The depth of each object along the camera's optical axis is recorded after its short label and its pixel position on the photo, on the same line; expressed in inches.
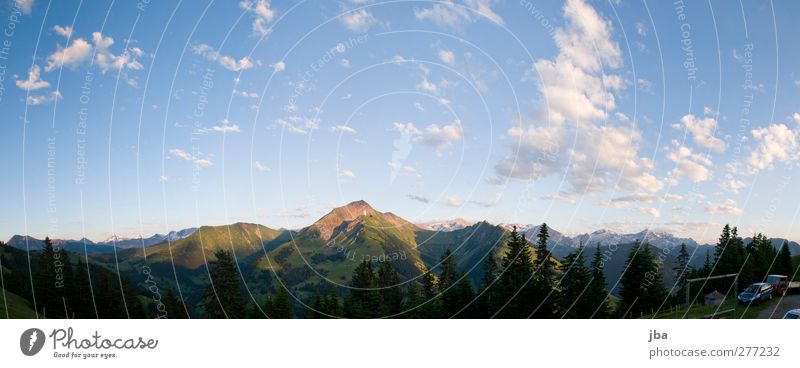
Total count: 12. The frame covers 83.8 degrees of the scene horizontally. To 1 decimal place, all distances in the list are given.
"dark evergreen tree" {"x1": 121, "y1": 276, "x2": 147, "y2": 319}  2877.0
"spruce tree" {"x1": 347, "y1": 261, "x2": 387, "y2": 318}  2498.8
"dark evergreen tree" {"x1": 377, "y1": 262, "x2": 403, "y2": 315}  3024.9
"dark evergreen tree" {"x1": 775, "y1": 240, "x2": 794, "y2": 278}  2968.5
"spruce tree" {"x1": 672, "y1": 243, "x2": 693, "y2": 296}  3462.1
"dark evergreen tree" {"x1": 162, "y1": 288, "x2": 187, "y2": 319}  2524.6
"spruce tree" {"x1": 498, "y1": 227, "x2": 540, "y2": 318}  2159.4
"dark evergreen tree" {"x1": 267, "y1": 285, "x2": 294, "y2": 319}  2257.6
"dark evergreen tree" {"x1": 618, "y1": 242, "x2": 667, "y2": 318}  2080.5
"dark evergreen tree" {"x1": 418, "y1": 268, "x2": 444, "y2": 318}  2493.8
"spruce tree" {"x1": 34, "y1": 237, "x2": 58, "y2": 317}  2637.8
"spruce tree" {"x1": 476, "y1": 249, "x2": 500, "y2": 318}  2429.9
